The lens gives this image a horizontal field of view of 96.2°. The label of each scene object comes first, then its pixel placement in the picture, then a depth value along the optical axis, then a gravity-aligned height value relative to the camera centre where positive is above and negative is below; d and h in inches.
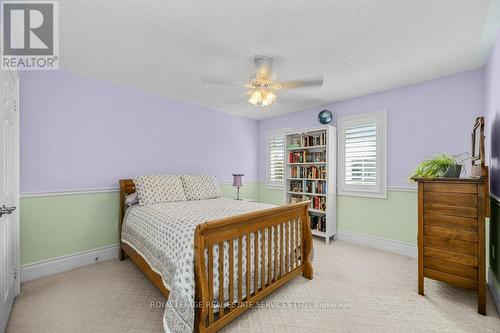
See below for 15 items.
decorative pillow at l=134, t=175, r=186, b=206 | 119.9 -13.1
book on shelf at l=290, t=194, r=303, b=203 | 180.2 -26.3
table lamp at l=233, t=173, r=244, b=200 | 174.7 -11.2
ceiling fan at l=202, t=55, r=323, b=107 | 91.3 +34.3
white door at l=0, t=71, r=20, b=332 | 67.1 -8.4
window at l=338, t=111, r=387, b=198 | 141.4 +7.3
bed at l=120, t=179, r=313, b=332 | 62.7 -31.4
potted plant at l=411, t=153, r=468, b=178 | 86.4 -1.0
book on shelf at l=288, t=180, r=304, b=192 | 179.3 -16.7
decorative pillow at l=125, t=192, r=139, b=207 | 120.4 -18.5
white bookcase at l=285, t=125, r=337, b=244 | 156.6 -5.7
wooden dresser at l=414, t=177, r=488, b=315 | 78.7 -25.0
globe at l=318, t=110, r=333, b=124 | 160.9 +35.6
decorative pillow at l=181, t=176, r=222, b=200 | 141.4 -14.3
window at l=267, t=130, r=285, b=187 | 200.7 +7.1
